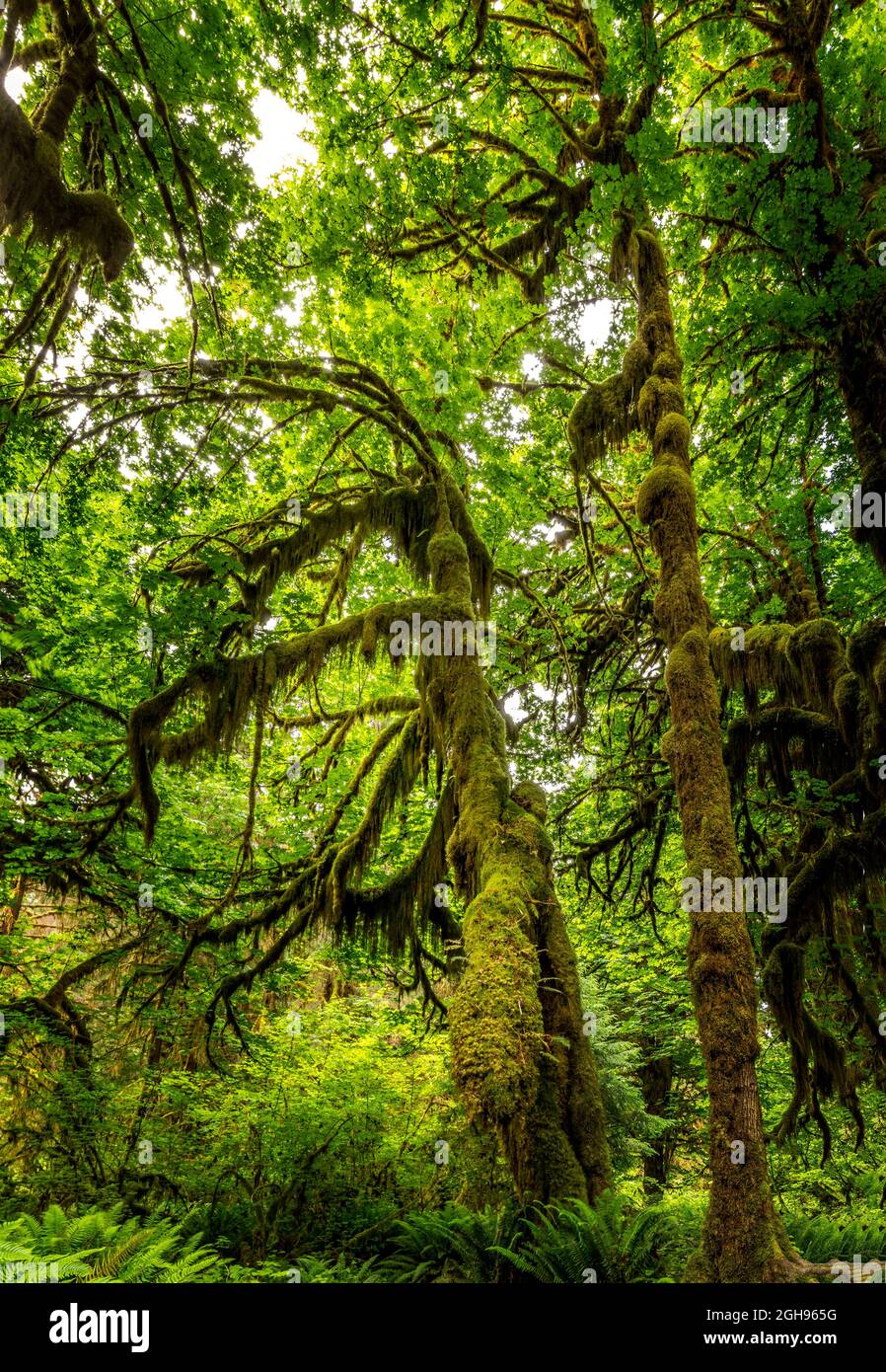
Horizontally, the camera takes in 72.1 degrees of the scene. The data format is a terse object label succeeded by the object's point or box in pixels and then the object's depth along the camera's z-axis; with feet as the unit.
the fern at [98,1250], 10.92
